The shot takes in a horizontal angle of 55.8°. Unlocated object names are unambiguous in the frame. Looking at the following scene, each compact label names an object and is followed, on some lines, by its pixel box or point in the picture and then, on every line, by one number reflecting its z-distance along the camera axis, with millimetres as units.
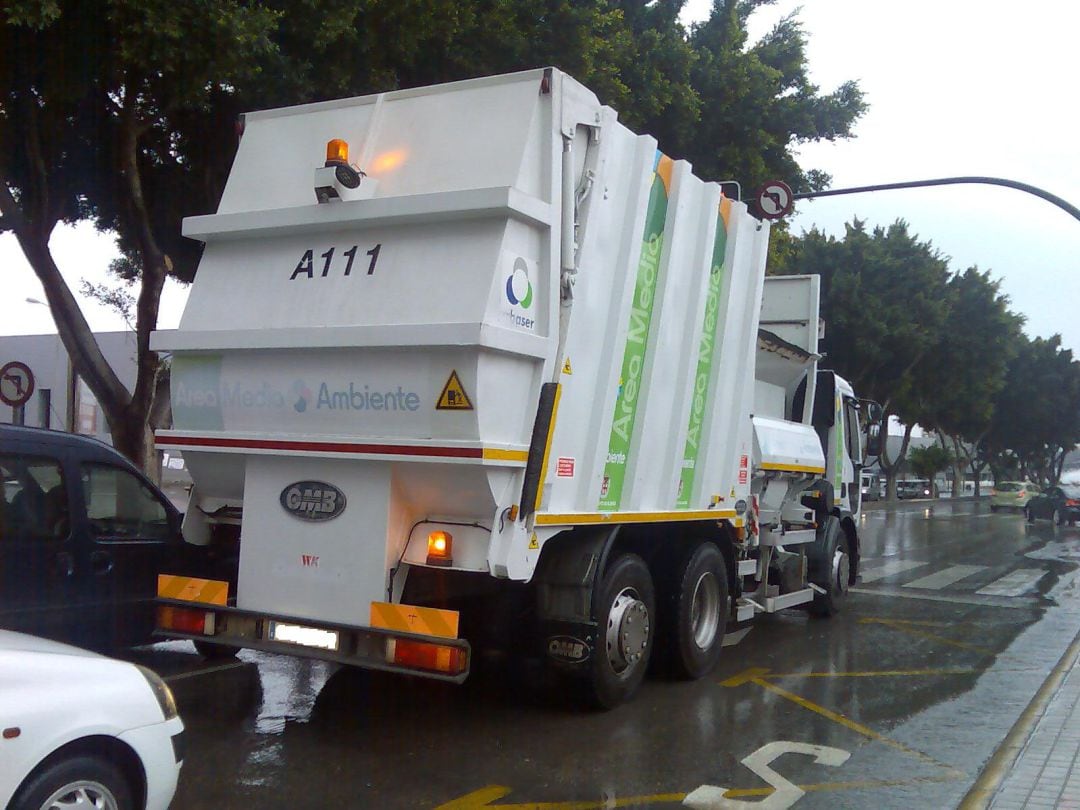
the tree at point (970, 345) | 37531
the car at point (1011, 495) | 42250
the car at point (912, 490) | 59078
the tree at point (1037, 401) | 55719
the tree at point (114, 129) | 9211
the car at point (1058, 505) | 30609
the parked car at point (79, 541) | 6332
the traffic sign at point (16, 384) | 11266
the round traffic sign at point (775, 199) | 13170
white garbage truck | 5527
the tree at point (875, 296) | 32406
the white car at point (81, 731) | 3369
